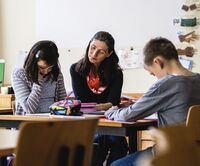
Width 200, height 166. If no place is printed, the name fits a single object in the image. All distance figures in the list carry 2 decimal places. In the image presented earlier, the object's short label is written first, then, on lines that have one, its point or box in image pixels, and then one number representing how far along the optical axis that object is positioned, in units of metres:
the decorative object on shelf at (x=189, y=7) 5.67
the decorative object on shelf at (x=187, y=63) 5.67
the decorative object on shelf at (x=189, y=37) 5.67
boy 2.88
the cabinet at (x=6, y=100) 6.05
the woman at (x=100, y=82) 4.01
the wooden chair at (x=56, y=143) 1.59
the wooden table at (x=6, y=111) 4.83
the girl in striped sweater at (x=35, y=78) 3.96
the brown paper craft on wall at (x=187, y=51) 5.67
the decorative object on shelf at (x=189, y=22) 5.66
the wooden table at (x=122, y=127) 3.00
